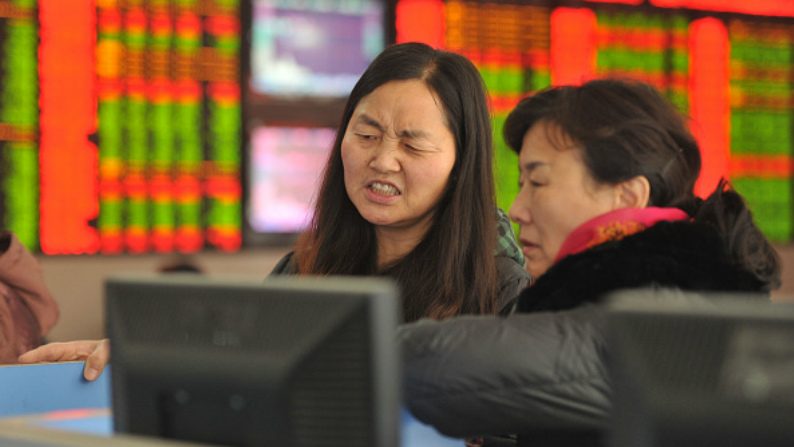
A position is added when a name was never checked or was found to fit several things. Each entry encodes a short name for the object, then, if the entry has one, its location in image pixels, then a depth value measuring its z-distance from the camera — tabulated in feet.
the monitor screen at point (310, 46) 11.33
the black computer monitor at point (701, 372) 4.04
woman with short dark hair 5.63
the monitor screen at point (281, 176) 11.32
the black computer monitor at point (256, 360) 4.99
